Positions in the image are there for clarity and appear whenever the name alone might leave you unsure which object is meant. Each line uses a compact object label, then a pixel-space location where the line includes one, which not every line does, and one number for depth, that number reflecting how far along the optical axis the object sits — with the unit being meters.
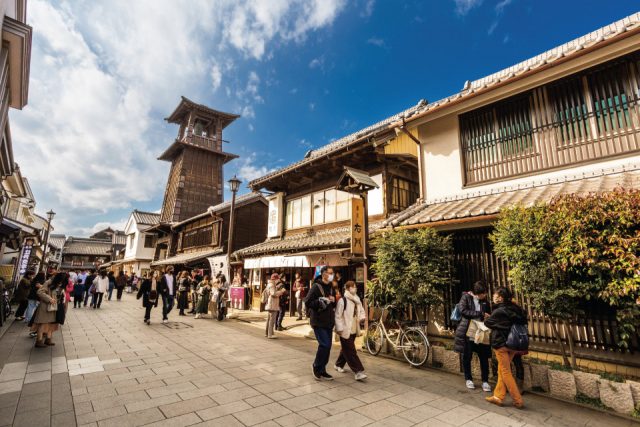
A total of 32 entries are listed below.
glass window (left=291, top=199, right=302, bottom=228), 16.42
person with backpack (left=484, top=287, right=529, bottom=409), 4.85
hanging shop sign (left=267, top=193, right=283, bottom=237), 17.31
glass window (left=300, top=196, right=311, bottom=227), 15.69
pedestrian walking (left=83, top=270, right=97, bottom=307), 17.81
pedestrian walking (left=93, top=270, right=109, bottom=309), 16.81
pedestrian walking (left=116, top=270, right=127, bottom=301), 22.19
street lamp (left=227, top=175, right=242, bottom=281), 17.12
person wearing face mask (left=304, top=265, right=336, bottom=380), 5.87
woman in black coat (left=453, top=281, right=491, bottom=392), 5.62
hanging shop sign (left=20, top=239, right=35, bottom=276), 18.98
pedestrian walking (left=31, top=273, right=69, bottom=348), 7.61
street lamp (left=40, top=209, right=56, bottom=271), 26.84
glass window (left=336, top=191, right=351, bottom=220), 13.73
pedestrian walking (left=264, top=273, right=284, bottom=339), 10.11
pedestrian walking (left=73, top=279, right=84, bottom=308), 17.06
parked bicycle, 7.02
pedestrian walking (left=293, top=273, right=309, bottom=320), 13.69
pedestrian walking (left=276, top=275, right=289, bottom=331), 10.69
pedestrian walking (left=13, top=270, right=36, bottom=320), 11.15
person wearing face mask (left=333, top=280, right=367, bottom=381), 5.97
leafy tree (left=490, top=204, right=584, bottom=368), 5.40
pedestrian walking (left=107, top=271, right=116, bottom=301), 21.98
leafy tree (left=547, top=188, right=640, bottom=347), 4.57
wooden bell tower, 36.66
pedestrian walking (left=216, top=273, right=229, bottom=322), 13.68
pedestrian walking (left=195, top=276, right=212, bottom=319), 14.20
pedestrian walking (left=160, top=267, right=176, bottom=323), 11.92
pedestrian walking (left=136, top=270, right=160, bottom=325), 11.88
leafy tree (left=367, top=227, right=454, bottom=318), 7.34
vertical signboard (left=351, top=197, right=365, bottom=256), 9.50
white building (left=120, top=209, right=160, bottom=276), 39.69
